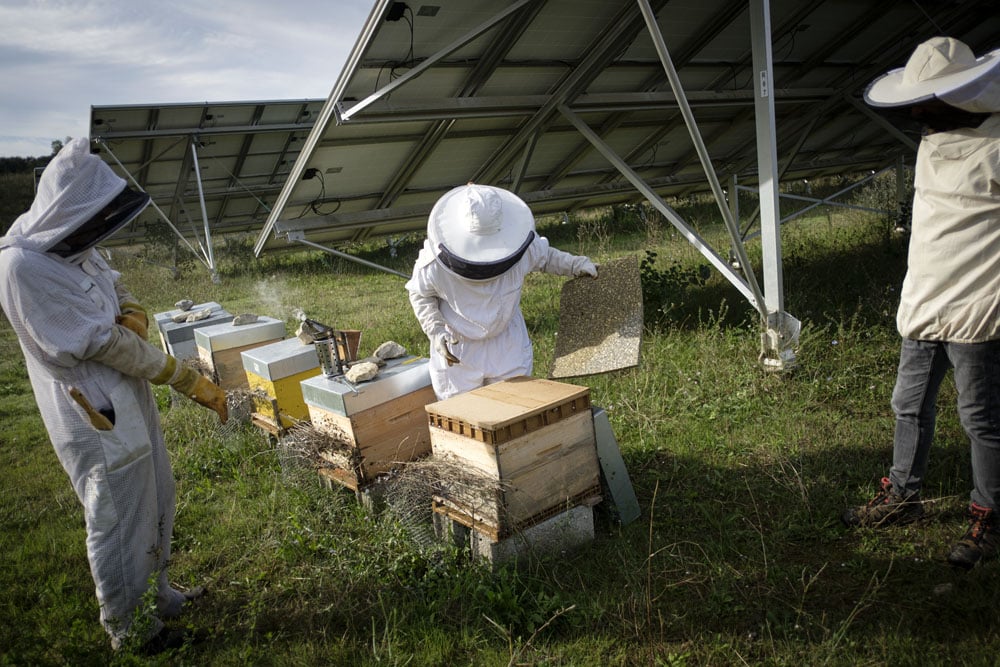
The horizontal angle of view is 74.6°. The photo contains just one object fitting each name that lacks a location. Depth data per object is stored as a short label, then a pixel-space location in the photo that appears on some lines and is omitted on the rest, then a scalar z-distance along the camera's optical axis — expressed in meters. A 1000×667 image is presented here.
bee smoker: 3.51
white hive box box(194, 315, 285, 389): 4.61
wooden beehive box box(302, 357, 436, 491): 3.31
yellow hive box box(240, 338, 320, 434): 4.05
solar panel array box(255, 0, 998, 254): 4.76
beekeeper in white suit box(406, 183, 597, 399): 3.07
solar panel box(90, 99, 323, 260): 10.37
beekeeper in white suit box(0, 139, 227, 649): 2.46
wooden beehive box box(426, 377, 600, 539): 2.68
